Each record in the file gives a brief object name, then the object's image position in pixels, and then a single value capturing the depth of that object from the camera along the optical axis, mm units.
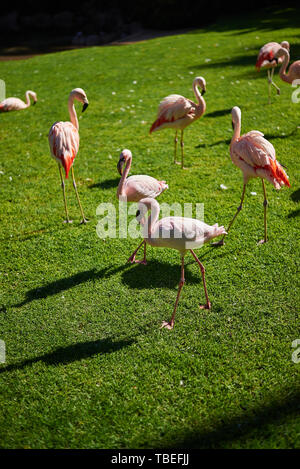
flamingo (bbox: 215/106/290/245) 4438
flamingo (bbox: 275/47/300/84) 6970
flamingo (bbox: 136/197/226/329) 3645
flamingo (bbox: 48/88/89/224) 4875
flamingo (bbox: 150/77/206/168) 5934
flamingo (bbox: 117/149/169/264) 4527
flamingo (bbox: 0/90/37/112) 9125
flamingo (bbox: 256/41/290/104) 8070
